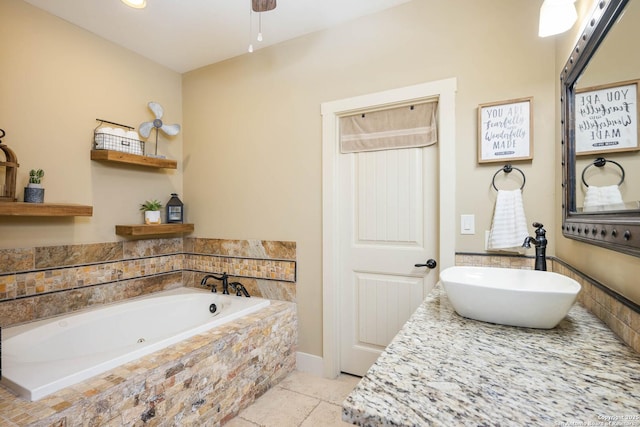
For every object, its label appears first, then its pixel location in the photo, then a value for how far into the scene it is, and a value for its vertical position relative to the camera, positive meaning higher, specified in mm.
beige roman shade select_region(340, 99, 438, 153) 2090 +642
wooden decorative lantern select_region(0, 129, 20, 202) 1872 +262
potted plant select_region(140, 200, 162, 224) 2723 +32
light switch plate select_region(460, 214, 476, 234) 1888 -53
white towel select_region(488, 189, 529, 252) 1726 -43
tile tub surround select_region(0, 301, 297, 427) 1134 -799
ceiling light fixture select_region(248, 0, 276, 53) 1854 +1315
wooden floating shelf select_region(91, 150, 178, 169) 2363 +477
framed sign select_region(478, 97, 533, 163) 1744 +507
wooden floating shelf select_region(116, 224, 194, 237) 2494 -120
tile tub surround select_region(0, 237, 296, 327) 1999 -455
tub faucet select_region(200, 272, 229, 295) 2604 -572
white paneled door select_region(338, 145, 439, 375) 2123 -201
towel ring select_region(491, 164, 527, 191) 1769 +268
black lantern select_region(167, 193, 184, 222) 2928 +63
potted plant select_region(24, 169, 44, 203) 1939 +172
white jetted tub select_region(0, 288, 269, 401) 1264 -710
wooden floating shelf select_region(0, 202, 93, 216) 1781 +41
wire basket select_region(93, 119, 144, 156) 2381 +624
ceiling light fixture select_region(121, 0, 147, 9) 1803 +1289
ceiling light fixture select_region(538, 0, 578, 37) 1288 +875
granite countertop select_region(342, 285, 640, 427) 548 -365
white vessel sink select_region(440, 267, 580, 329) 912 -282
